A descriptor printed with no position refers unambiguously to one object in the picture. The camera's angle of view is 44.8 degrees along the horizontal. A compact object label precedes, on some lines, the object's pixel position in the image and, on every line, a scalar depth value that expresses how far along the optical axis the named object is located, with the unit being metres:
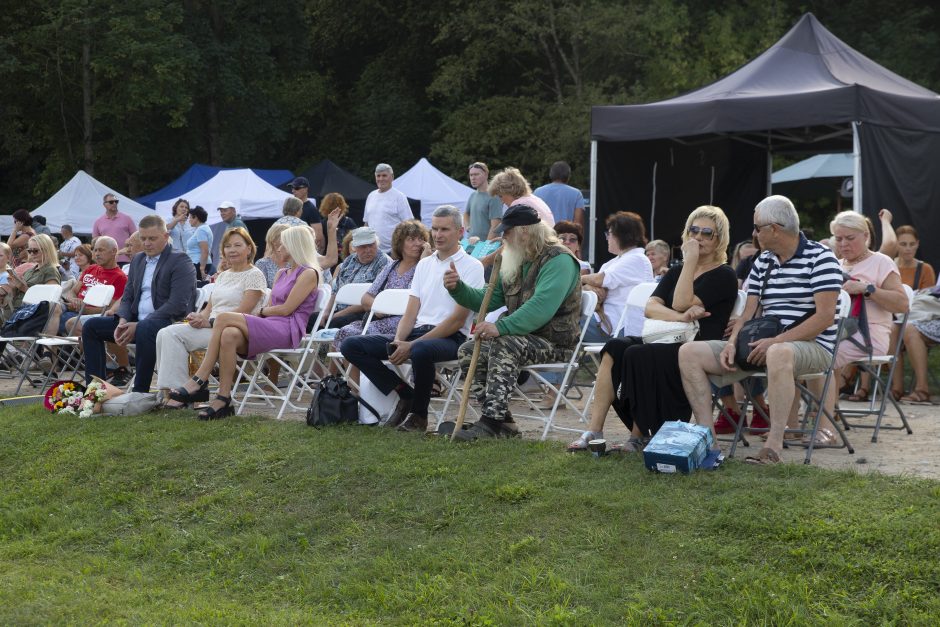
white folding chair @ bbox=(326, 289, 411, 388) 7.45
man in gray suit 8.10
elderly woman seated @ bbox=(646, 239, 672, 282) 9.13
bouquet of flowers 7.85
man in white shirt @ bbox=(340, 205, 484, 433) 6.77
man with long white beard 6.31
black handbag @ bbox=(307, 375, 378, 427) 6.95
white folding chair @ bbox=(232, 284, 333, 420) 7.62
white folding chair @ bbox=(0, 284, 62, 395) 10.17
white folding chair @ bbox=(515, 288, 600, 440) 6.38
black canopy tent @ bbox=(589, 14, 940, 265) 10.18
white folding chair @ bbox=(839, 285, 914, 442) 6.62
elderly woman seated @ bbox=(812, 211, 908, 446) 6.86
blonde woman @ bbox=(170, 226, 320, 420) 7.45
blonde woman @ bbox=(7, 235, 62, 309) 11.20
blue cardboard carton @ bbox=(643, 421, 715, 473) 5.19
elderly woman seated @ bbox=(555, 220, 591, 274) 8.53
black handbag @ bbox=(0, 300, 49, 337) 10.29
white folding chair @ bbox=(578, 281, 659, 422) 6.98
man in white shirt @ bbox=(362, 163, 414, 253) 11.35
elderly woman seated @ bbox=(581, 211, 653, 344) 7.88
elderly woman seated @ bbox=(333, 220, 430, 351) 7.86
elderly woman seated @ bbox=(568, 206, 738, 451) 5.80
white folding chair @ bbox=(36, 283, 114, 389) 9.50
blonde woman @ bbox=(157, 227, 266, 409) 7.80
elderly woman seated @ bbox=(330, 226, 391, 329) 8.78
